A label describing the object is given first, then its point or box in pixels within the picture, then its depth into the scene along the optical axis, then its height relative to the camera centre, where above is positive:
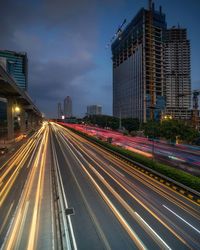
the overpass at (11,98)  44.97 +7.32
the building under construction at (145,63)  160.00 +42.19
